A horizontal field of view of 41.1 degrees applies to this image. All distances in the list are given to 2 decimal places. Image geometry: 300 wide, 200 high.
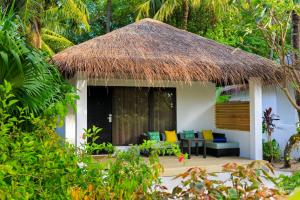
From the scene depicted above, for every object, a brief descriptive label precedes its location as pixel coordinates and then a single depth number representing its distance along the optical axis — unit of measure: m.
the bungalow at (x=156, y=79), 8.77
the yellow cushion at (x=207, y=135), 11.58
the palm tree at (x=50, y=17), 12.22
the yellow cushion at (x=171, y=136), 11.12
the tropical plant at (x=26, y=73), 3.82
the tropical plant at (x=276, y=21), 4.39
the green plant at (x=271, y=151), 11.09
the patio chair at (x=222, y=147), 10.73
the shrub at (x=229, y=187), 2.35
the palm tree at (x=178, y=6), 16.61
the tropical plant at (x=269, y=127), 11.11
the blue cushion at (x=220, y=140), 11.23
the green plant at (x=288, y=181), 3.24
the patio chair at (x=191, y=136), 11.21
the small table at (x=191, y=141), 10.40
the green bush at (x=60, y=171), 2.54
